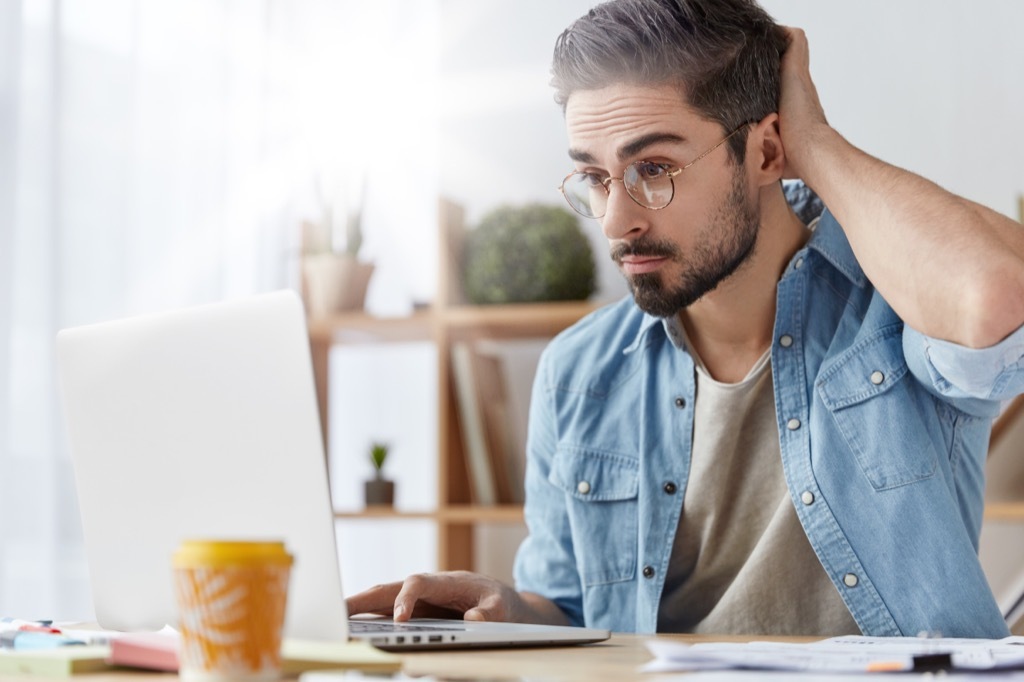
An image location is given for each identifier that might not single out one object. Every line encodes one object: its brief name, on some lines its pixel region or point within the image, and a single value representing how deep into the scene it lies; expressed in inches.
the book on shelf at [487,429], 102.5
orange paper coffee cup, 25.9
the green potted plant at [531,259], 100.7
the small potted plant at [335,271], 106.5
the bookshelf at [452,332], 100.7
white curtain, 82.7
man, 54.6
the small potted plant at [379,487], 107.1
